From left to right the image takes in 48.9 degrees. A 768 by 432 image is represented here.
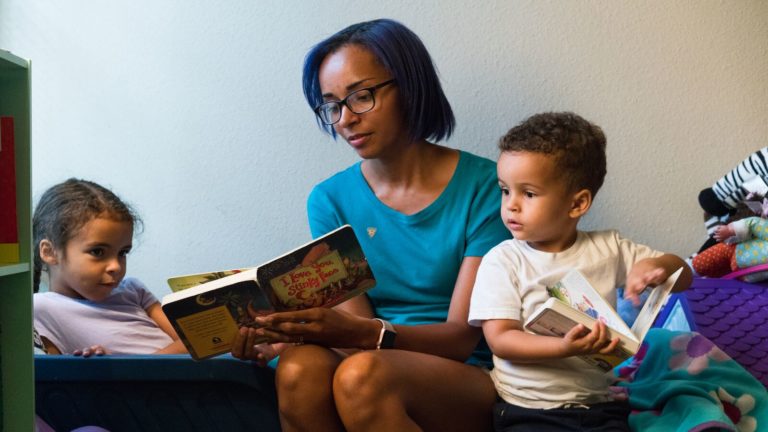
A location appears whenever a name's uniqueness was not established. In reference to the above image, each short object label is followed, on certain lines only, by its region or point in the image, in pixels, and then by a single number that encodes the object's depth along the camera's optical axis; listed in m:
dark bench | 1.64
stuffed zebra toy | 1.84
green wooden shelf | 1.55
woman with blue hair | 1.52
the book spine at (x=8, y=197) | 1.53
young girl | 1.92
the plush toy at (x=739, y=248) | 1.82
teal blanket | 1.51
